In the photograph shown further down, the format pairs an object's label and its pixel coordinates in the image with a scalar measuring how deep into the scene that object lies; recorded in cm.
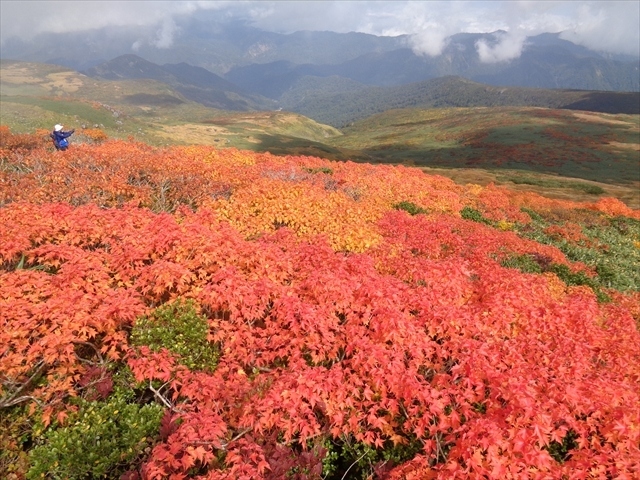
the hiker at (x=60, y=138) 2709
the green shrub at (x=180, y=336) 1009
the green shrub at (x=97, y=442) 795
